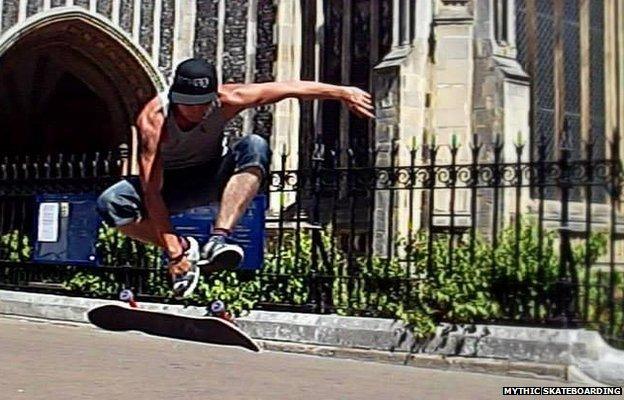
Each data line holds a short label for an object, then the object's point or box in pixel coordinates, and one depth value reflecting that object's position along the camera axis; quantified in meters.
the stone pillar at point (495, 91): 25.48
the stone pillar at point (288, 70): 31.39
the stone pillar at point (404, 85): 26.14
